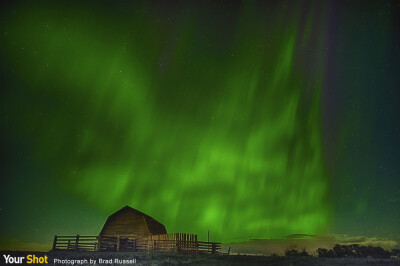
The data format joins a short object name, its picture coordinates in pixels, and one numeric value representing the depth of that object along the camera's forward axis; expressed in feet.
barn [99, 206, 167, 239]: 152.29
